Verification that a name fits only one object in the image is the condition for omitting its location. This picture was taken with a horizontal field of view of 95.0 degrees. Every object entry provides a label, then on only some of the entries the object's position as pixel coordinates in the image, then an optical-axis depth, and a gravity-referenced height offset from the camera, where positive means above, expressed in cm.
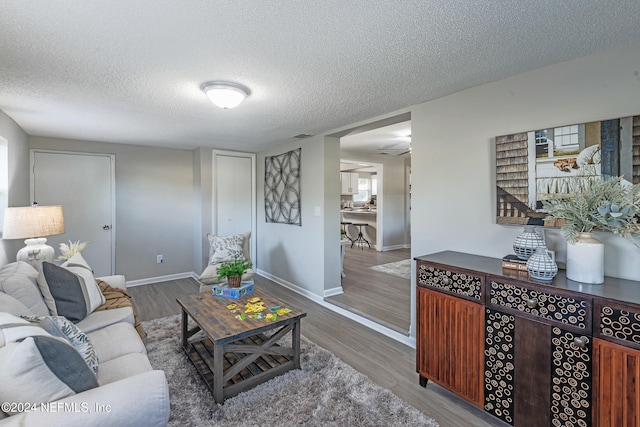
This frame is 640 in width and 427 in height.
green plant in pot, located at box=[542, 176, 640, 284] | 147 -6
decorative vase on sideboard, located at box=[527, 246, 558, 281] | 160 -32
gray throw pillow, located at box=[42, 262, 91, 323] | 201 -58
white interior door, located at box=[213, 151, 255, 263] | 497 +27
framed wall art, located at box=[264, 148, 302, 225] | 436 +33
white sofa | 104 -75
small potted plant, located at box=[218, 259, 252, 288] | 274 -60
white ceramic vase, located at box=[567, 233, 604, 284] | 156 -28
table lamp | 253 -15
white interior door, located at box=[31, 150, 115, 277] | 405 +21
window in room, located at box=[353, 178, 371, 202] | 1031 +61
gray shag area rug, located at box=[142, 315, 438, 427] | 179 -129
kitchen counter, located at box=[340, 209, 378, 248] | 808 -34
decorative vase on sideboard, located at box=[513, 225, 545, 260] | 184 -22
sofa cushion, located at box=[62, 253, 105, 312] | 222 -57
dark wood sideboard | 134 -74
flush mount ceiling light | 220 +89
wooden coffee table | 197 -108
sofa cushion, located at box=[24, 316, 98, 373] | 137 -59
